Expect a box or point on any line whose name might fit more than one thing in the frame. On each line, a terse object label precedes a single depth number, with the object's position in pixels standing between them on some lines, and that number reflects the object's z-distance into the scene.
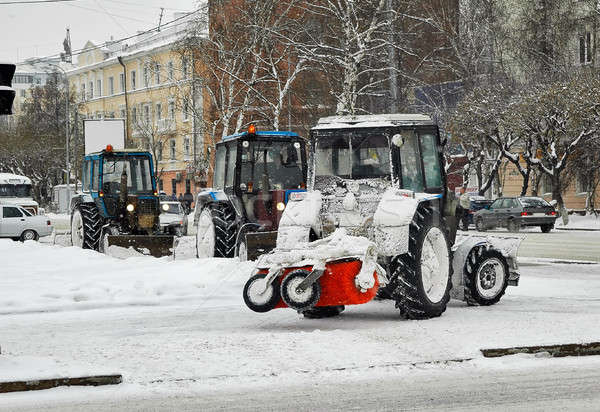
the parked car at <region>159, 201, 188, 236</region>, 37.47
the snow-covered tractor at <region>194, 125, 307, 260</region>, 20.20
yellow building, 75.25
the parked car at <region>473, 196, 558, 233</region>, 39.22
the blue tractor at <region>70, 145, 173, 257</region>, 25.22
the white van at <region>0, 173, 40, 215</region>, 45.53
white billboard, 41.12
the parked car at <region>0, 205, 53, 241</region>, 38.59
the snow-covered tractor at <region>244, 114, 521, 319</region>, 11.36
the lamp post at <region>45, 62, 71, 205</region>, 68.30
